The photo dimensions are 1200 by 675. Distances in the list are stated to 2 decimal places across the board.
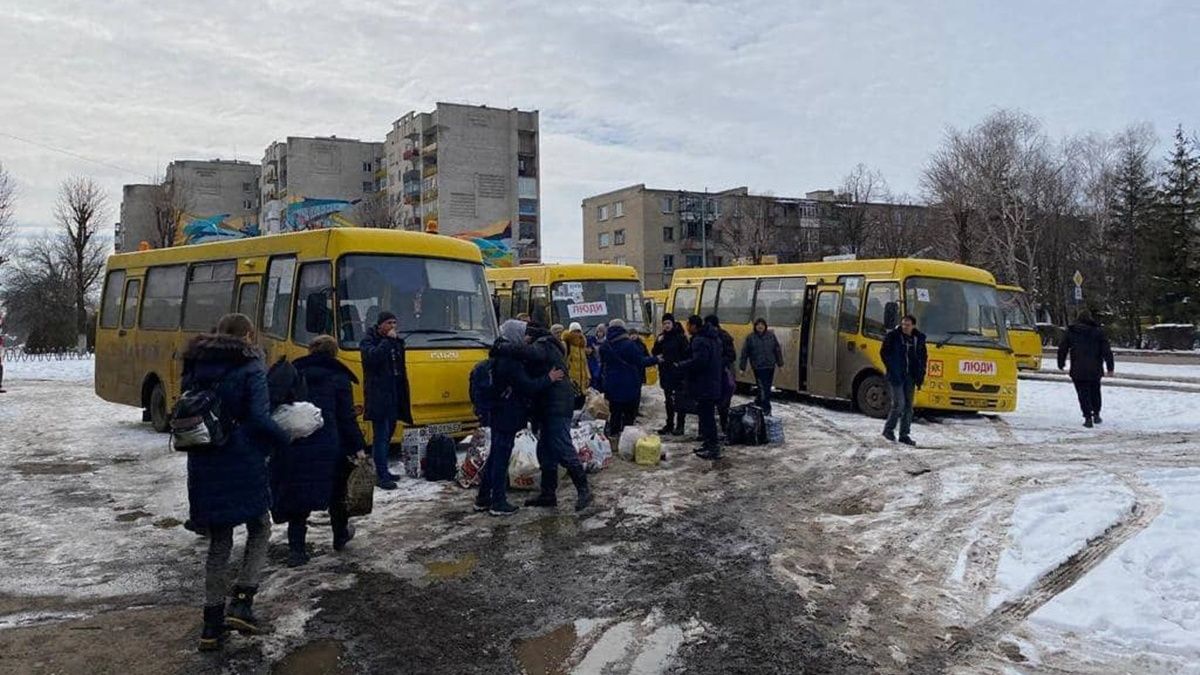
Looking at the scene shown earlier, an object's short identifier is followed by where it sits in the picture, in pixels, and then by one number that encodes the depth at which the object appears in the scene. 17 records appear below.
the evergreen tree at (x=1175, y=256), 43.88
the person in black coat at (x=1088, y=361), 13.88
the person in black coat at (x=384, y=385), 8.91
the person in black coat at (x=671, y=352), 12.59
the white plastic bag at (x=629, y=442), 10.73
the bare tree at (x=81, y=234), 41.22
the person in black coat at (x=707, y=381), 10.90
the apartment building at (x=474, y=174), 75.50
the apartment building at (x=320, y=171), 83.94
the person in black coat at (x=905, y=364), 11.69
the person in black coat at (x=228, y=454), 4.73
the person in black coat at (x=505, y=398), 7.73
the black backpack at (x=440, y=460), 9.51
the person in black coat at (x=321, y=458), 6.08
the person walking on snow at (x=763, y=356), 14.33
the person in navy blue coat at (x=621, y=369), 11.52
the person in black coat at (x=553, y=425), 7.93
